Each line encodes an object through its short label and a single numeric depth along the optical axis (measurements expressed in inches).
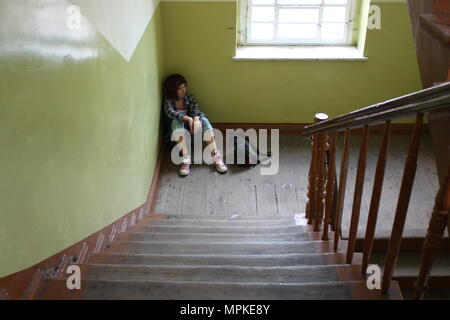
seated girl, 179.9
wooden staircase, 70.7
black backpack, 181.8
